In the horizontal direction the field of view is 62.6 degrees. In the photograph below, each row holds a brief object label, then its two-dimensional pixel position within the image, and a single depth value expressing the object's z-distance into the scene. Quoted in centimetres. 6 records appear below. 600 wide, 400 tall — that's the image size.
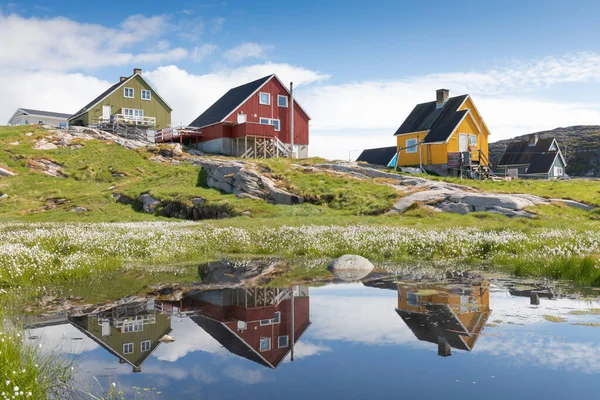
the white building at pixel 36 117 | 10669
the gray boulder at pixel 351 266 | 1623
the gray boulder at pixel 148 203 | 3759
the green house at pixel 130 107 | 7006
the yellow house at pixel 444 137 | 5184
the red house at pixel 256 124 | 5925
